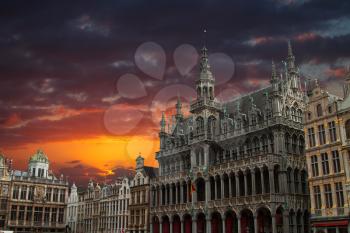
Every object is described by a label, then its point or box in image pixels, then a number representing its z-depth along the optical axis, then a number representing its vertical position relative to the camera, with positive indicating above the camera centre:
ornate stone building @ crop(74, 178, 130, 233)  91.94 +5.64
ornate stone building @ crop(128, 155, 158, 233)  82.69 +6.67
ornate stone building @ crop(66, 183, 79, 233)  111.16 +6.22
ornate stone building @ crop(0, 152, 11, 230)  102.94 +10.70
